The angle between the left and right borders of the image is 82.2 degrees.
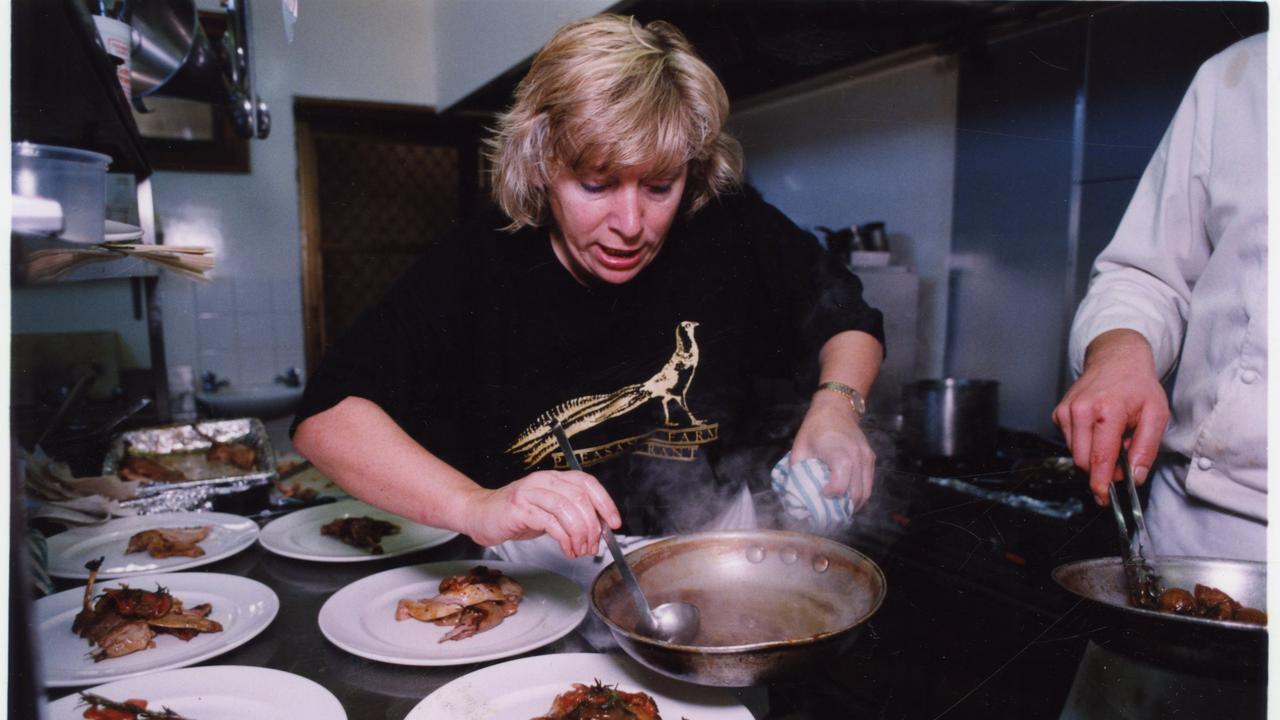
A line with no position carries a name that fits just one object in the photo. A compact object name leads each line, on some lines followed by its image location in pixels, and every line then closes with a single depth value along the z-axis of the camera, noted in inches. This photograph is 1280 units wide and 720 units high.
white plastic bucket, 39.0
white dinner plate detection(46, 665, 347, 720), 38.9
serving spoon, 41.9
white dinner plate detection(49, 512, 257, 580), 61.4
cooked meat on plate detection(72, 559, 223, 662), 46.3
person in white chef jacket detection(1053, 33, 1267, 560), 48.2
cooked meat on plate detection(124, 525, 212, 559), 64.0
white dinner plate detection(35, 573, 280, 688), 43.8
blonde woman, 52.5
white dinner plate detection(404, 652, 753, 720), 38.2
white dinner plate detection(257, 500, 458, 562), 63.2
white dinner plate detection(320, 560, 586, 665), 45.1
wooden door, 201.6
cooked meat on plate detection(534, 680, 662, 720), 36.7
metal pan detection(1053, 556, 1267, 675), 33.6
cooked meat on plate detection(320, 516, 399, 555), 65.1
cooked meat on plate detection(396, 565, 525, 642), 49.5
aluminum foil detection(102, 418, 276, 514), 78.6
